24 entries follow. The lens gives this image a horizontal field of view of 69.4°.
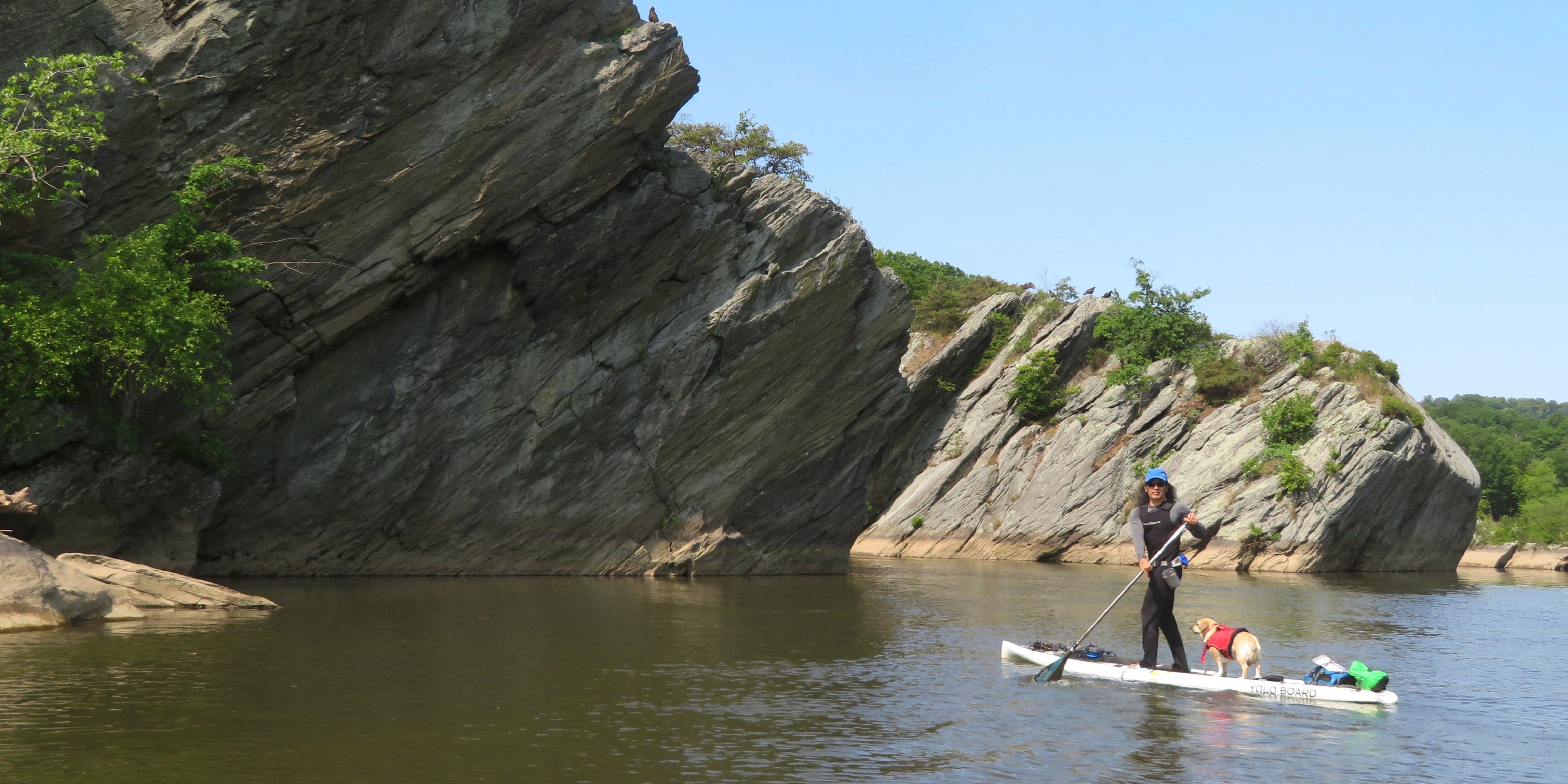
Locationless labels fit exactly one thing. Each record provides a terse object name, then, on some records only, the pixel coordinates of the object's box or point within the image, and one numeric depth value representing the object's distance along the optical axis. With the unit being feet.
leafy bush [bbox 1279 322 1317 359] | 186.80
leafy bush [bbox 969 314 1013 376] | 221.87
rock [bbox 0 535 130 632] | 57.47
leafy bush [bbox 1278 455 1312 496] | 164.66
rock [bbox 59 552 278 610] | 67.05
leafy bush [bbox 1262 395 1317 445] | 173.17
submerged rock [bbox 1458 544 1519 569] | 221.25
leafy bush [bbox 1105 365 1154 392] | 196.65
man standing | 52.21
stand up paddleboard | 47.10
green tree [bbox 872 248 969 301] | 250.37
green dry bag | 47.21
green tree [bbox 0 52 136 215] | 70.95
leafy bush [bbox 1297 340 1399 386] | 178.60
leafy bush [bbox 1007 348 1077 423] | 202.69
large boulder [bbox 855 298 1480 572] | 165.48
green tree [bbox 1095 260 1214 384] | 201.87
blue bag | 47.91
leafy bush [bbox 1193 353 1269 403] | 190.60
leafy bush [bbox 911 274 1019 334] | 225.76
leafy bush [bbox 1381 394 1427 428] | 168.35
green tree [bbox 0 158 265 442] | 73.10
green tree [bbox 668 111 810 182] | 188.24
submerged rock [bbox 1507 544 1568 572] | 221.46
